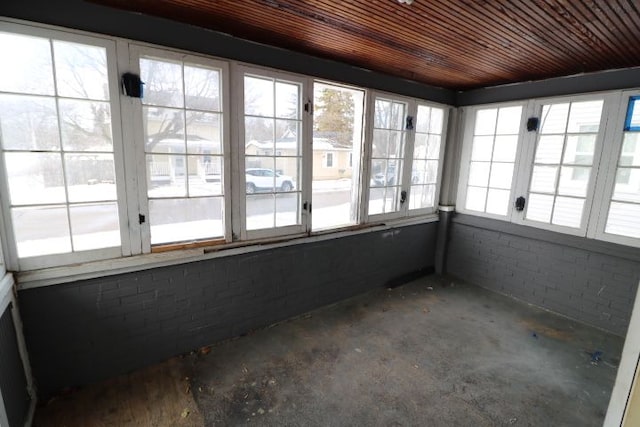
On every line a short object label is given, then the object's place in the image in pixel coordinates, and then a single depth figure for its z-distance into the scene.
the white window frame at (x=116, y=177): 1.79
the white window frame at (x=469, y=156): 3.56
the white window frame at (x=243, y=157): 2.48
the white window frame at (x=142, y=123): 2.07
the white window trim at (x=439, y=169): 3.93
